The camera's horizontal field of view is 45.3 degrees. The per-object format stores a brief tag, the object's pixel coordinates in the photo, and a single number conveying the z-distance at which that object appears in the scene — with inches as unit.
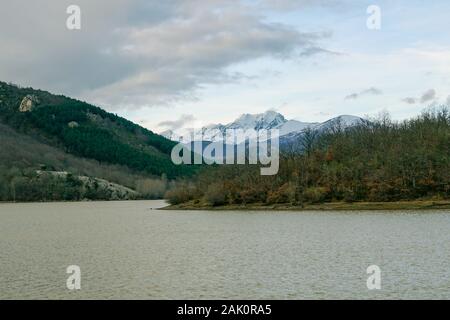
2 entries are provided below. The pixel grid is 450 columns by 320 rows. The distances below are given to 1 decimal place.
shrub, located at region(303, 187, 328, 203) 4869.6
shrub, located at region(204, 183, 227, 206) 5369.1
